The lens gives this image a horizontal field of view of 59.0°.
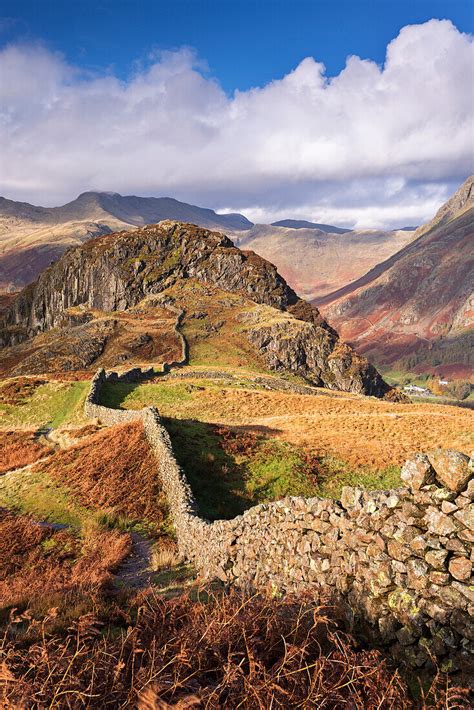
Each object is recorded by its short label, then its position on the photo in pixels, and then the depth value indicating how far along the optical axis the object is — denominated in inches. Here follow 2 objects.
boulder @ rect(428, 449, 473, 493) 252.8
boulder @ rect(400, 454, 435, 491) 271.1
